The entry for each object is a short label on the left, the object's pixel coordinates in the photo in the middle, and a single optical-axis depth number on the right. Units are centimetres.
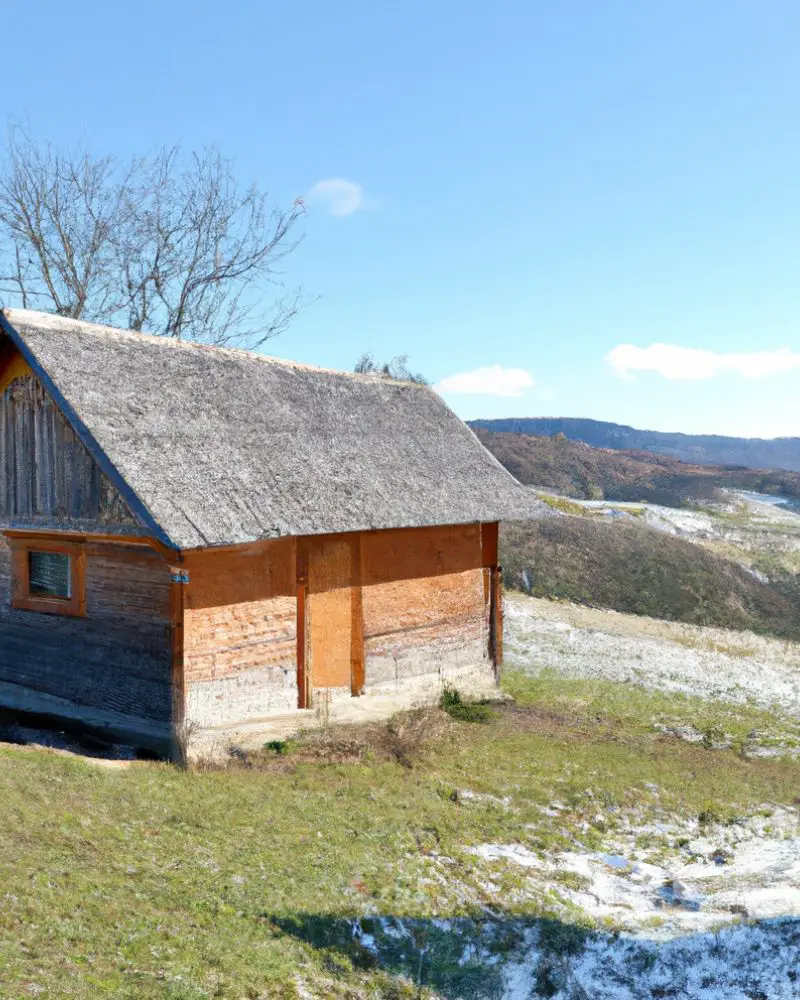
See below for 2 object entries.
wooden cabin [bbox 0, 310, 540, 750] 1121
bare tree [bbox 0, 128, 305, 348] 2856
